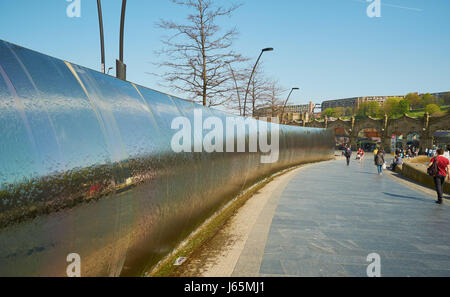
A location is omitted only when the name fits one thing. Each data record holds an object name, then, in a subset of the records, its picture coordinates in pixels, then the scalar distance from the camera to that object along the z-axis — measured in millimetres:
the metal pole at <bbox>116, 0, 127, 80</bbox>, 7797
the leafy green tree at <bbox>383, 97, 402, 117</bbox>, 159000
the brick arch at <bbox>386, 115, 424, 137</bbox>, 66875
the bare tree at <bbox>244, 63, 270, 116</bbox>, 29750
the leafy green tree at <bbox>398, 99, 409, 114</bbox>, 157125
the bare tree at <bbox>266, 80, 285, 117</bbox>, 33619
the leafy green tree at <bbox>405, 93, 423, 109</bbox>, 179500
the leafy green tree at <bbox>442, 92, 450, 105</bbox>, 190250
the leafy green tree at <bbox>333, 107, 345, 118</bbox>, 181600
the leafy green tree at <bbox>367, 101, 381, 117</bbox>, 176200
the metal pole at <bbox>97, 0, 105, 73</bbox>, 11586
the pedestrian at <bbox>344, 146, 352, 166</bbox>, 25659
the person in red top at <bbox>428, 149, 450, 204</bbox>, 8875
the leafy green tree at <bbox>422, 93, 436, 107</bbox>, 176050
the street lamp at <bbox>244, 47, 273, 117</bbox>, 21095
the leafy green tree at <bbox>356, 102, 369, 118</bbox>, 182700
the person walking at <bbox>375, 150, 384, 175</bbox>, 17469
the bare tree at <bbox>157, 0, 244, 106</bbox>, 16562
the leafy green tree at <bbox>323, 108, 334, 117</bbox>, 193250
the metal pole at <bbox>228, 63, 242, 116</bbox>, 18347
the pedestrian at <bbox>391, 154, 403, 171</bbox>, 21784
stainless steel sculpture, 1768
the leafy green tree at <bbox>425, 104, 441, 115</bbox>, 152662
